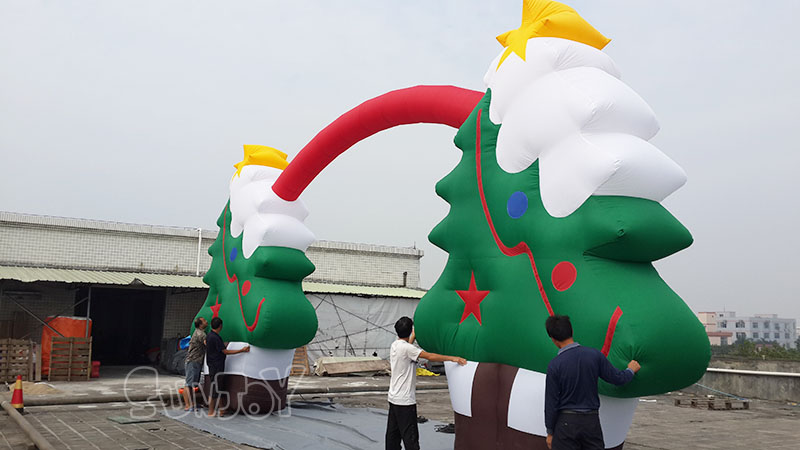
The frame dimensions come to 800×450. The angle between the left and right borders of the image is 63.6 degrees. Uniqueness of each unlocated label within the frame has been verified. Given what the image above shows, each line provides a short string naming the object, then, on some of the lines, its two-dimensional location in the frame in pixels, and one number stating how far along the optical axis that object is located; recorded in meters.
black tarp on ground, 7.36
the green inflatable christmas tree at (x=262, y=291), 8.95
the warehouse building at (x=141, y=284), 16.72
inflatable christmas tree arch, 4.48
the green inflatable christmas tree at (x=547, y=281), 4.35
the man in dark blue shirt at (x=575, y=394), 4.07
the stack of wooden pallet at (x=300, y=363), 17.42
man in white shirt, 5.70
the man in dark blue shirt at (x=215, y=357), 9.10
